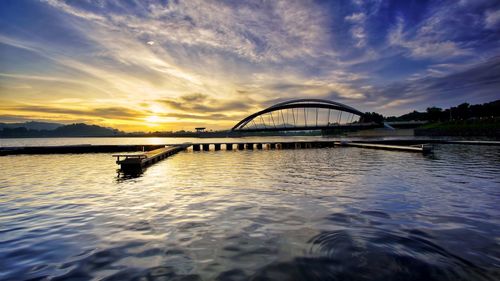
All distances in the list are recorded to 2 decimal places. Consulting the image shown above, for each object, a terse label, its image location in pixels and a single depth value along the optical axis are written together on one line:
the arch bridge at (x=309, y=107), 102.56
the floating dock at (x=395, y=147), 35.56
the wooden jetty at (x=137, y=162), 23.03
